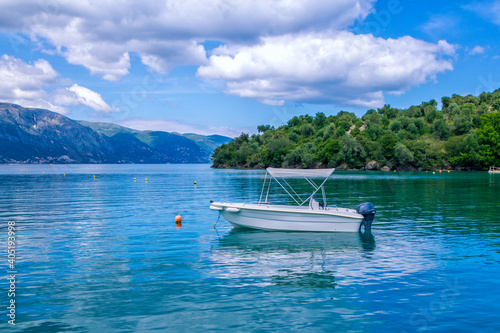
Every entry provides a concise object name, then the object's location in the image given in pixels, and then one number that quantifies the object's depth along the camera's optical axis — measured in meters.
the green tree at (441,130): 187.62
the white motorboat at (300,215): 24.83
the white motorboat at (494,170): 129.25
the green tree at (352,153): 176.12
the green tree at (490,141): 144.50
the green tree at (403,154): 159.38
